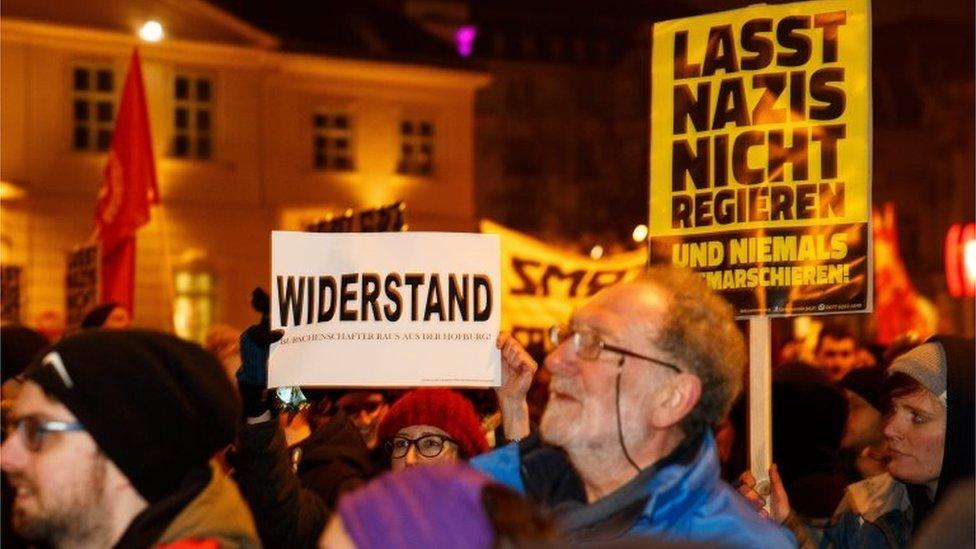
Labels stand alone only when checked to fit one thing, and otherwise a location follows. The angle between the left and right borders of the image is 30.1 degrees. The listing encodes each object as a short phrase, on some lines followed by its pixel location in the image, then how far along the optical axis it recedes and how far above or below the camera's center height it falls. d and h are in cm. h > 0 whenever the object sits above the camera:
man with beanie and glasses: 368 -35
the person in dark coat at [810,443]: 661 -64
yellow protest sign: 586 +41
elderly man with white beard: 410 -31
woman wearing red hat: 649 -57
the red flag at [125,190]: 1435 +71
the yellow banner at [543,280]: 1091 -3
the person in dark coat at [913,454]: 546 -55
